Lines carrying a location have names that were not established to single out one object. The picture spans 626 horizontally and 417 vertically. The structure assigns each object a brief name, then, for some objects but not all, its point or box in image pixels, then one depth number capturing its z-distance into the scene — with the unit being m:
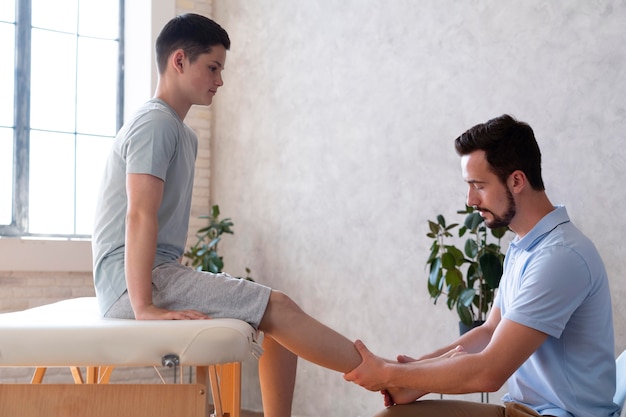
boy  2.10
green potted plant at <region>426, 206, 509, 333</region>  3.35
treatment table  1.89
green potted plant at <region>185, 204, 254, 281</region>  4.71
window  4.90
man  1.85
